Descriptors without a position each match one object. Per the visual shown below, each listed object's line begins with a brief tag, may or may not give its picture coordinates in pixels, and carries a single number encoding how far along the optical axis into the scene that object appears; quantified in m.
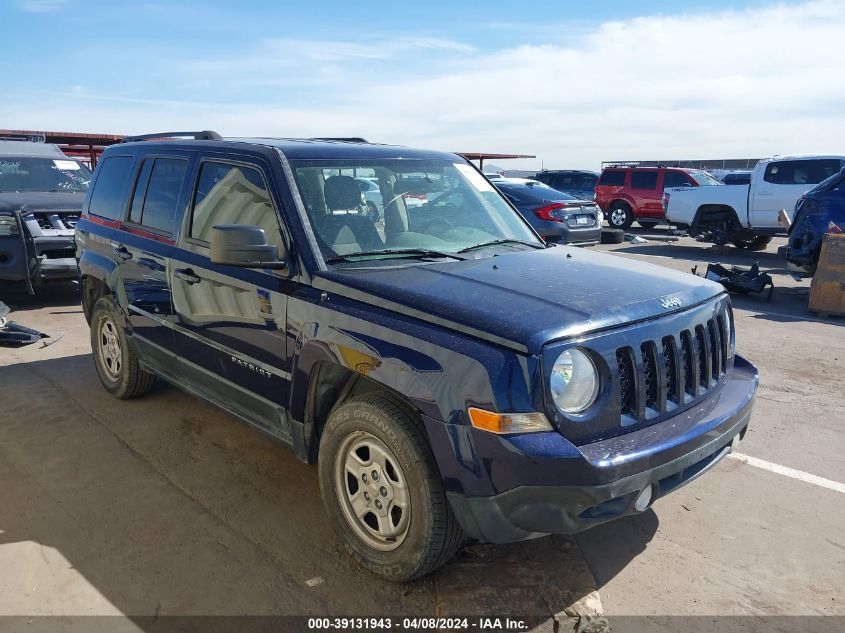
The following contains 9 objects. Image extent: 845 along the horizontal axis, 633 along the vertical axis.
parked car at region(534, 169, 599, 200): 22.64
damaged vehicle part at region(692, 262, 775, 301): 9.37
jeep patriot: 2.51
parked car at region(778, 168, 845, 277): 9.47
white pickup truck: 13.88
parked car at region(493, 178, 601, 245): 12.72
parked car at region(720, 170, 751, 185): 22.22
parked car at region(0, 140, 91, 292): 7.84
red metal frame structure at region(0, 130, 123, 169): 16.98
